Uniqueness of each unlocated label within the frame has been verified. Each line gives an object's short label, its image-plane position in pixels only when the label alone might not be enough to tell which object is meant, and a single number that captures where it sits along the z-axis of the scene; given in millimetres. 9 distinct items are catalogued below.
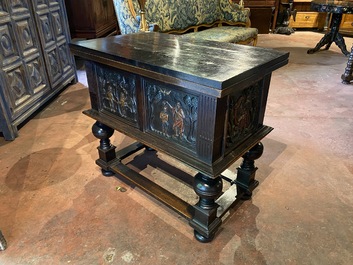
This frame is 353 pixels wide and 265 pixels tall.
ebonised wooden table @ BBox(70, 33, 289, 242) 921
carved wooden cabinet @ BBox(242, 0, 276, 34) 5039
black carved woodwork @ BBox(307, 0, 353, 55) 3298
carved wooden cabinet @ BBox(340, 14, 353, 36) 5199
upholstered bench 2418
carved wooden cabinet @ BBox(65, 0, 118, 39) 3178
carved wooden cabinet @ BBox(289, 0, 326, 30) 5473
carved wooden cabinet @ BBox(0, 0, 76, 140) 1876
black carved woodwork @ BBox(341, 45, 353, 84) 2873
